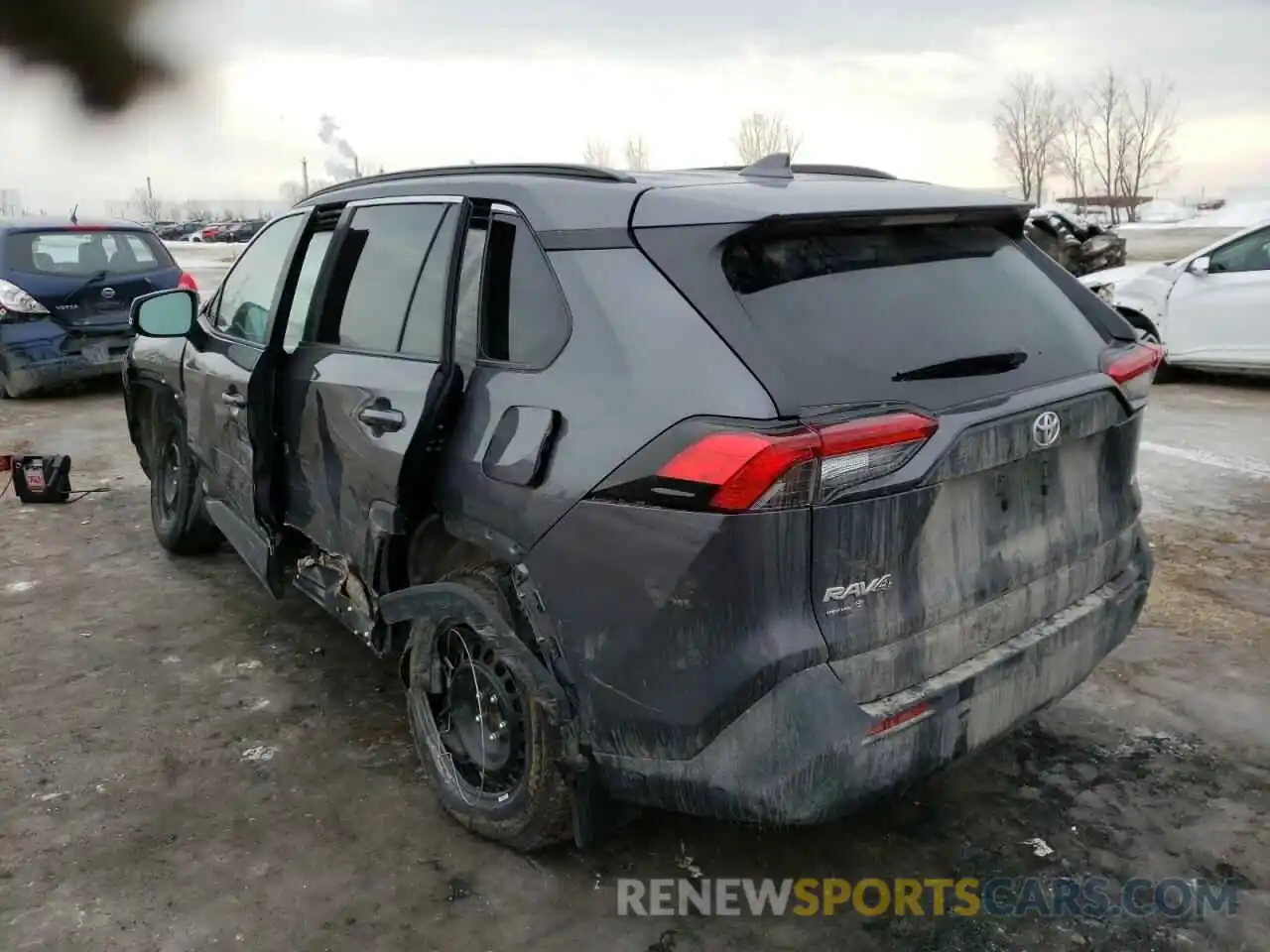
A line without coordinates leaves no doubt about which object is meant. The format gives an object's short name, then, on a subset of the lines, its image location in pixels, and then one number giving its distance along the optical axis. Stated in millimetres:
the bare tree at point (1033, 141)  46125
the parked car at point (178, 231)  59250
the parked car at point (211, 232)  54609
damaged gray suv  2156
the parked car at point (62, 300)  9078
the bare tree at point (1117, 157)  47219
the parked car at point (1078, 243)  11664
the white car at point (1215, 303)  9023
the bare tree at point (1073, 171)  47375
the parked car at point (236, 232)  52688
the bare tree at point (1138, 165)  47562
